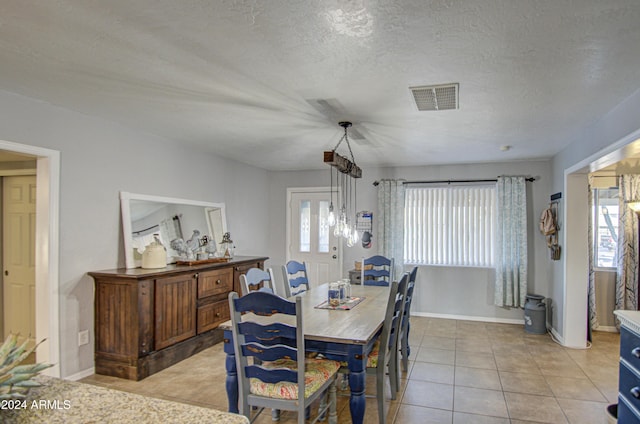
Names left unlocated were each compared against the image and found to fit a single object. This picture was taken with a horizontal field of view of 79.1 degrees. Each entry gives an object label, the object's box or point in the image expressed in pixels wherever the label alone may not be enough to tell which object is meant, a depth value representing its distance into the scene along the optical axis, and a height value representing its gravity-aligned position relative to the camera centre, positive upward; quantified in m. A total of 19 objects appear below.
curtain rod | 5.81 +0.51
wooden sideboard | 3.51 -1.01
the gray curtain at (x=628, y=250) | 5.12 -0.47
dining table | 2.33 -0.79
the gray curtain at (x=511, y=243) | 5.58 -0.43
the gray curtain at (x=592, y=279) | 5.18 -0.87
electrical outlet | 3.47 -1.12
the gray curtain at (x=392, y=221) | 6.17 -0.12
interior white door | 4.33 -0.47
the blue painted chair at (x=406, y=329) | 3.54 -1.10
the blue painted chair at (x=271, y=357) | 2.17 -0.83
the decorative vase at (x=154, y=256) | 3.95 -0.44
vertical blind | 5.89 -0.18
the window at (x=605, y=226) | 5.43 -0.17
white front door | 6.70 -0.40
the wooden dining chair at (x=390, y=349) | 2.66 -1.00
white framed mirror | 3.95 -0.09
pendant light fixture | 3.54 +0.42
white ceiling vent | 2.77 +0.89
